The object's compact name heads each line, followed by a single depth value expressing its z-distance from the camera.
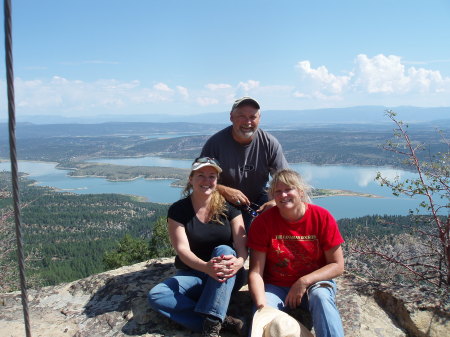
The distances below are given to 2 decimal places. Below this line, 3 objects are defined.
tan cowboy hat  2.25
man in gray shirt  3.43
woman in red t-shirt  2.61
